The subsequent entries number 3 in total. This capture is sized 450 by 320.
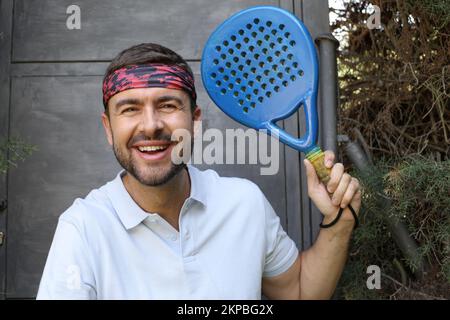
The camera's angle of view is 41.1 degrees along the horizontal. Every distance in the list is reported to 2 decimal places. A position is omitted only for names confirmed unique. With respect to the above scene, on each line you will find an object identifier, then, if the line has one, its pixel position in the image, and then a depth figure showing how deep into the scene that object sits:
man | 1.45
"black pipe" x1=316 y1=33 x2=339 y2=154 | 2.06
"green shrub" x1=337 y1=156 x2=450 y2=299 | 1.82
